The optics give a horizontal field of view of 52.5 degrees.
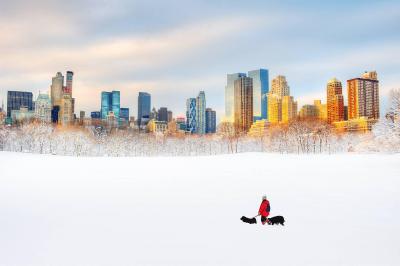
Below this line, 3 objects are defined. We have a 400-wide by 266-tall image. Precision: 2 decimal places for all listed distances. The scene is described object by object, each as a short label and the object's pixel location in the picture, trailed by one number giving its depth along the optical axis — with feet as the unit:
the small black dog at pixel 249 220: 59.67
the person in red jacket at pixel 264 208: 58.80
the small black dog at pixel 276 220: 59.00
